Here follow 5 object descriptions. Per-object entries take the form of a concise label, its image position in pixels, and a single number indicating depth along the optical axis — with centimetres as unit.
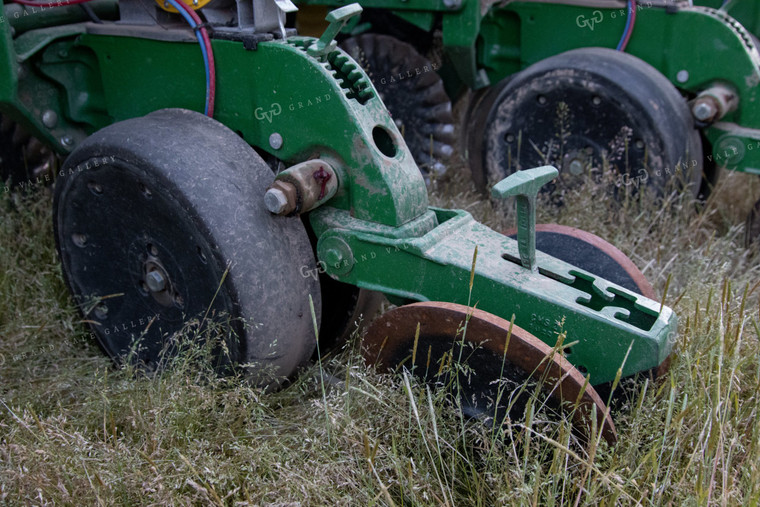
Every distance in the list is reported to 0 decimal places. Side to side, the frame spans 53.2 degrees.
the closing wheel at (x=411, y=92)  367
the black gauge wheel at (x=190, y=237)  193
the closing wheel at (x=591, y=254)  213
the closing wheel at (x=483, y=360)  166
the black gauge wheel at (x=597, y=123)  303
